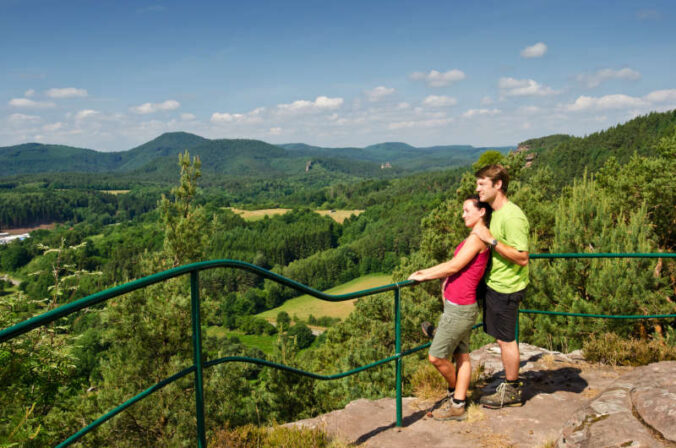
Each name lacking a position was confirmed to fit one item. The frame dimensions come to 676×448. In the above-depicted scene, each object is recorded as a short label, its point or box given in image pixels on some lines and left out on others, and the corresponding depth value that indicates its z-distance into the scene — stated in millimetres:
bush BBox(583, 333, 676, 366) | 4438
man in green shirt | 3082
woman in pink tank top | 3080
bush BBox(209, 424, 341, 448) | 2771
